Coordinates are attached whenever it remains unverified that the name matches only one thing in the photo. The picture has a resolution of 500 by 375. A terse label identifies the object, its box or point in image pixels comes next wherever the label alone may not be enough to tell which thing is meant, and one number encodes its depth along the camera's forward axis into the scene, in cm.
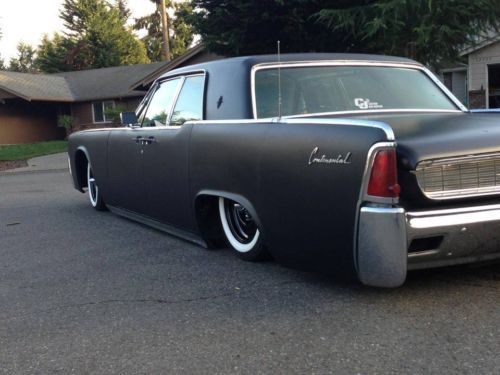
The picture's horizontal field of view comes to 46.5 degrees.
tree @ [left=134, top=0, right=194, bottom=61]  4812
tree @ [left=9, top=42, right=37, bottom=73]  8438
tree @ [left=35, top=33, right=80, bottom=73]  4981
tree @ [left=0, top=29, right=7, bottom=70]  7694
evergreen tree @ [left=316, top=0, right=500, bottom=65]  1363
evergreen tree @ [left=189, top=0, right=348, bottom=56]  1675
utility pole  3364
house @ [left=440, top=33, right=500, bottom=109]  1836
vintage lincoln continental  314
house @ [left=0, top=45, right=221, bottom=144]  3009
